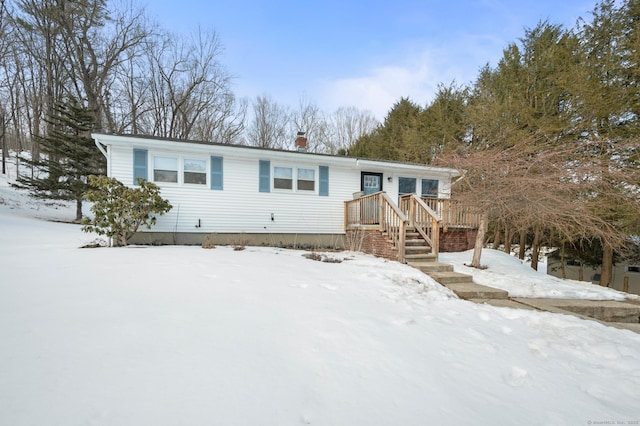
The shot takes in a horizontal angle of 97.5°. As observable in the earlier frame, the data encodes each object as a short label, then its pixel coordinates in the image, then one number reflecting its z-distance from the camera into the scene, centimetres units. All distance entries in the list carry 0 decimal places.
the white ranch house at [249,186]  823
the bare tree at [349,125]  2705
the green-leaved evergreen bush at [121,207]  698
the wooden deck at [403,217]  727
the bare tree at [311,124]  2584
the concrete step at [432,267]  637
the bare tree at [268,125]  2538
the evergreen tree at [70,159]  1404
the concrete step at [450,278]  571
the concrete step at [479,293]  491
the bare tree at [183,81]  2095
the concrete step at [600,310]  468
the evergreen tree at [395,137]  1967
